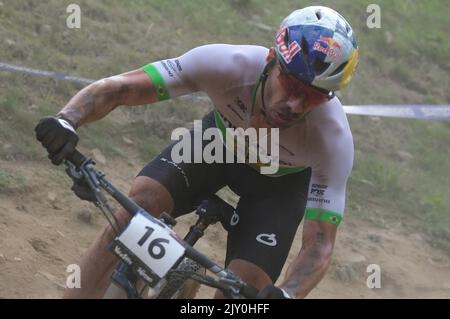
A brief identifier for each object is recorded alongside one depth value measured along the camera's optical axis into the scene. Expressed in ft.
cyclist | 23.73
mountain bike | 20.59
